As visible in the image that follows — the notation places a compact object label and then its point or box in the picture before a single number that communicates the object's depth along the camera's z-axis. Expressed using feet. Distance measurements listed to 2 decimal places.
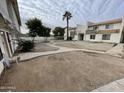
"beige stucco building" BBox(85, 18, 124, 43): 53.98
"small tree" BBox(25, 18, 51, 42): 68.63
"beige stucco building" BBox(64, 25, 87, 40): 84.94
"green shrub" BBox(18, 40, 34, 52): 30.41
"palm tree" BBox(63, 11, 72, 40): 96.72
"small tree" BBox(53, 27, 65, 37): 146.92
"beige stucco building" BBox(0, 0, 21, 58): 17.08
